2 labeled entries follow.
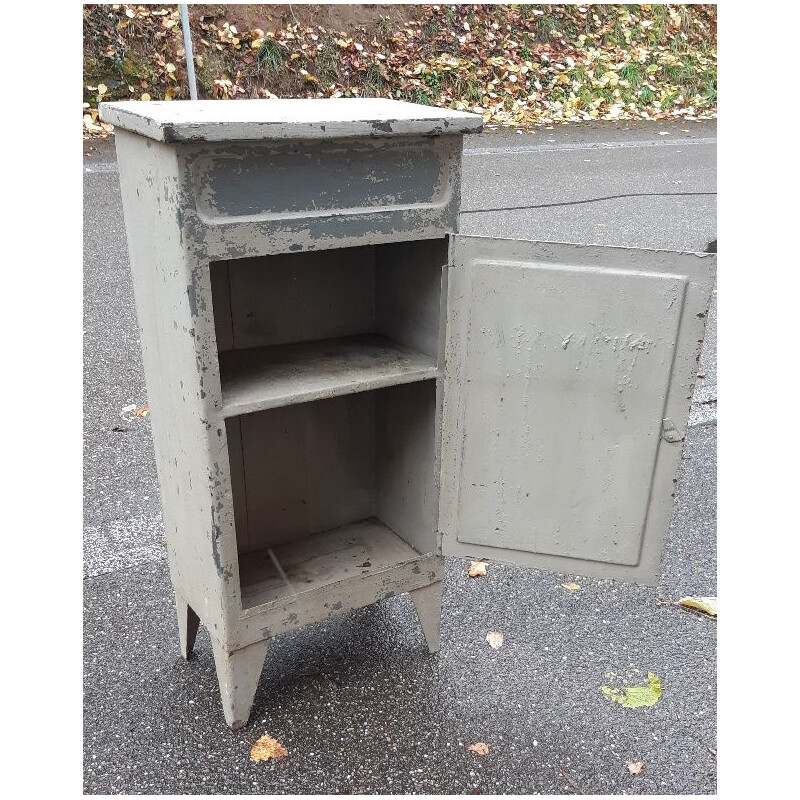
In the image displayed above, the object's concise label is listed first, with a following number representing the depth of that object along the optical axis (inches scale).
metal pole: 229.3
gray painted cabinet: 68.0
